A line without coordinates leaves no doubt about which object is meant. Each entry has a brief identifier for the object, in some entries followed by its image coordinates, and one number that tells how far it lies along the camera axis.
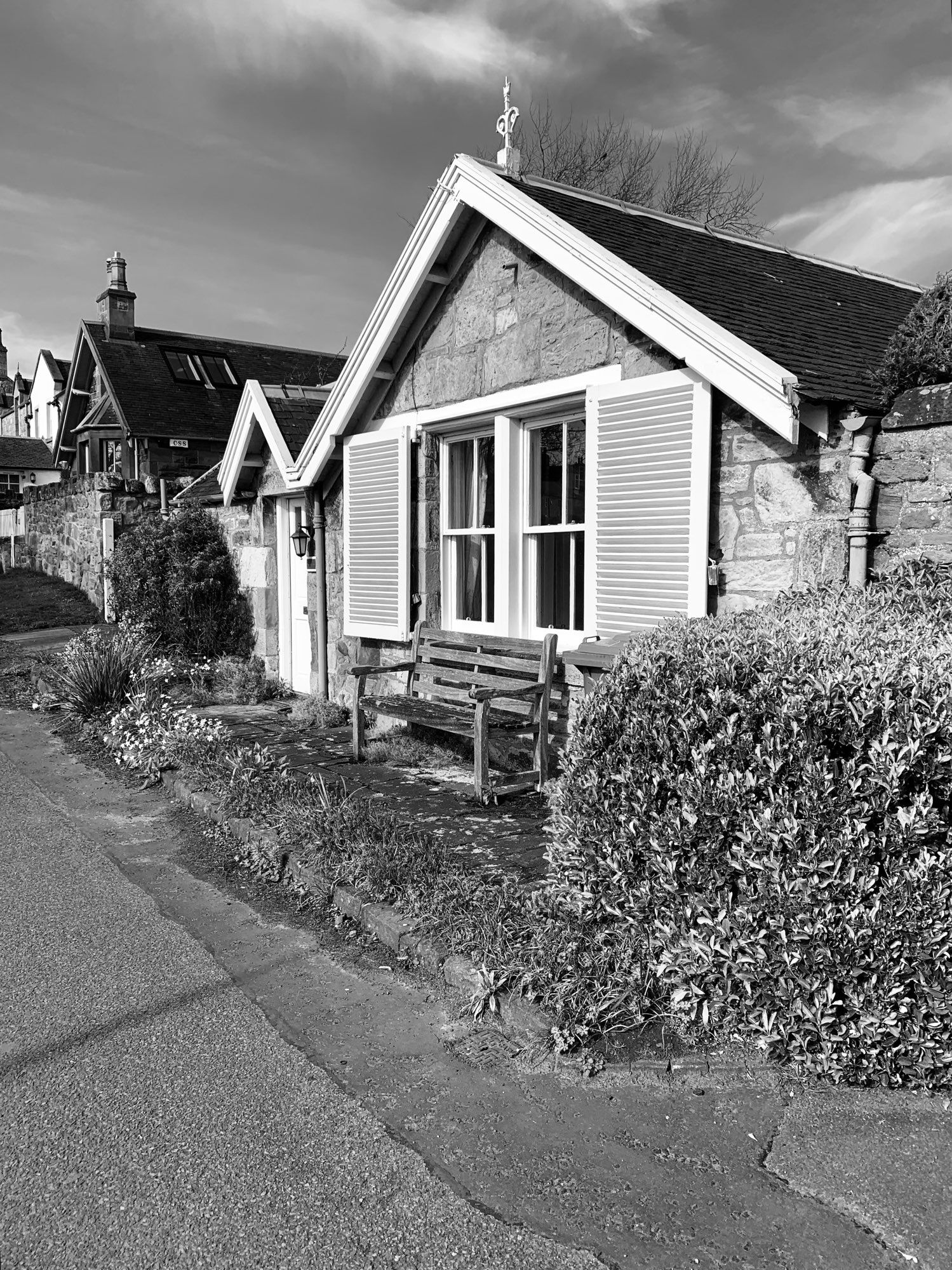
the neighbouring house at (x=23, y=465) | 44.59
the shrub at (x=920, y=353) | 5.32
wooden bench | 6.45
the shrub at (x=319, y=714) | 9.54
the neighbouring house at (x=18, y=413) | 53.78
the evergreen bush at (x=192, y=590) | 12.70
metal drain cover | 3.53
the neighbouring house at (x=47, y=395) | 39.75
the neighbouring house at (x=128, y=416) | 19.86
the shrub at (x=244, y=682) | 10.97
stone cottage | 5.64
